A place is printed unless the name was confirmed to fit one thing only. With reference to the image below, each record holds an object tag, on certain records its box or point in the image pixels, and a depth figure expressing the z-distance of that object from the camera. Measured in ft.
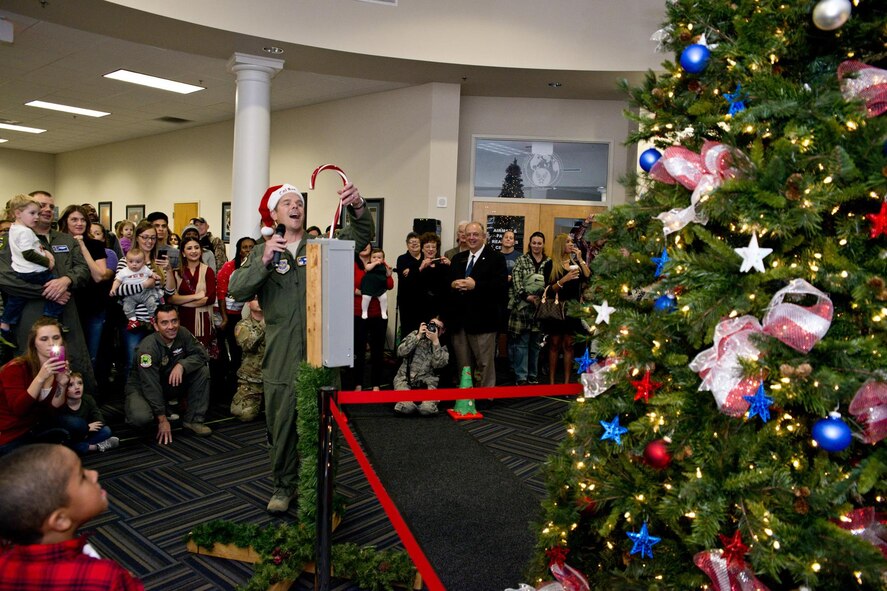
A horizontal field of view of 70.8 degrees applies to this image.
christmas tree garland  8.50
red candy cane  9.03
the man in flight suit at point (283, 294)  9.88
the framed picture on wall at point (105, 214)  45.08
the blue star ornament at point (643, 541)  5.06
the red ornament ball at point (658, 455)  4.81
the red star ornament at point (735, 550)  4.49
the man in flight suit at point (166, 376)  14.56
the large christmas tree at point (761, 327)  4.29
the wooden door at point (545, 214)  27.99
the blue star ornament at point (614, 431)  5.36
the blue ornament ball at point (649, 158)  5.78
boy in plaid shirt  4.26
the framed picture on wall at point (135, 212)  42.12
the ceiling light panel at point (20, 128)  39.68
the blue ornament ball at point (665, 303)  5.11
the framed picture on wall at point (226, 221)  35.55
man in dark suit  18.22
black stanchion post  7.50
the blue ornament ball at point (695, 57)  5.09
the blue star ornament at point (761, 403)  4.37
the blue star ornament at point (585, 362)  6.18
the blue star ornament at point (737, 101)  4.89
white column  22.77
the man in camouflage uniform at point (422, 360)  17.24
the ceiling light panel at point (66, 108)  33.01
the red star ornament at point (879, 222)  4.23
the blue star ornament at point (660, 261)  5.12
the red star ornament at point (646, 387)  5.12
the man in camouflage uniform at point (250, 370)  16.46
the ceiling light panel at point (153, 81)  27.17
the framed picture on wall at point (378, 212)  28.14
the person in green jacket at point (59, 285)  13.70
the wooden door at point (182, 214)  38.09
